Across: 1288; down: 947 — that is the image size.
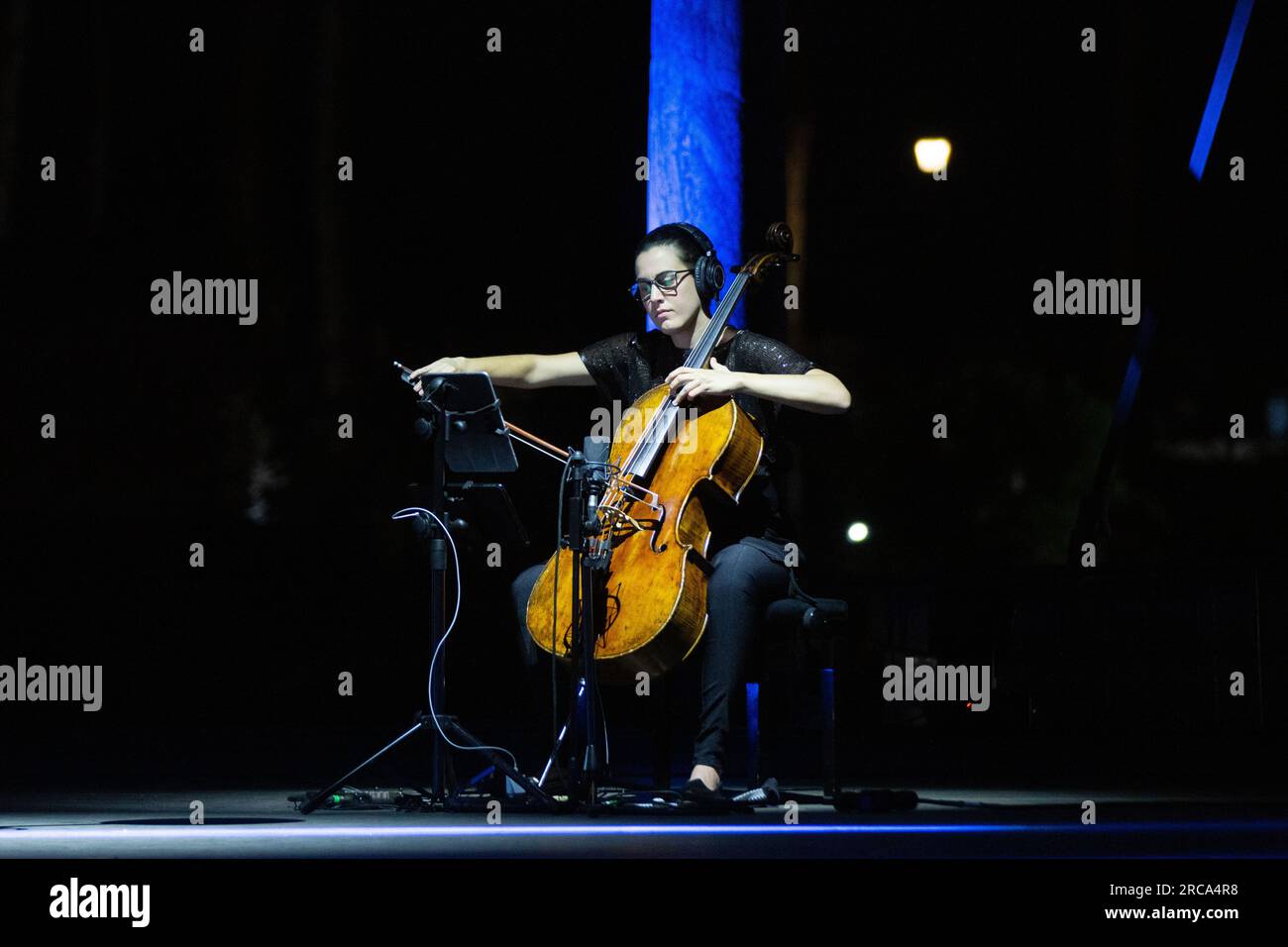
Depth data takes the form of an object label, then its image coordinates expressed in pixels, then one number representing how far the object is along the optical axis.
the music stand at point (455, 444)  3.54
